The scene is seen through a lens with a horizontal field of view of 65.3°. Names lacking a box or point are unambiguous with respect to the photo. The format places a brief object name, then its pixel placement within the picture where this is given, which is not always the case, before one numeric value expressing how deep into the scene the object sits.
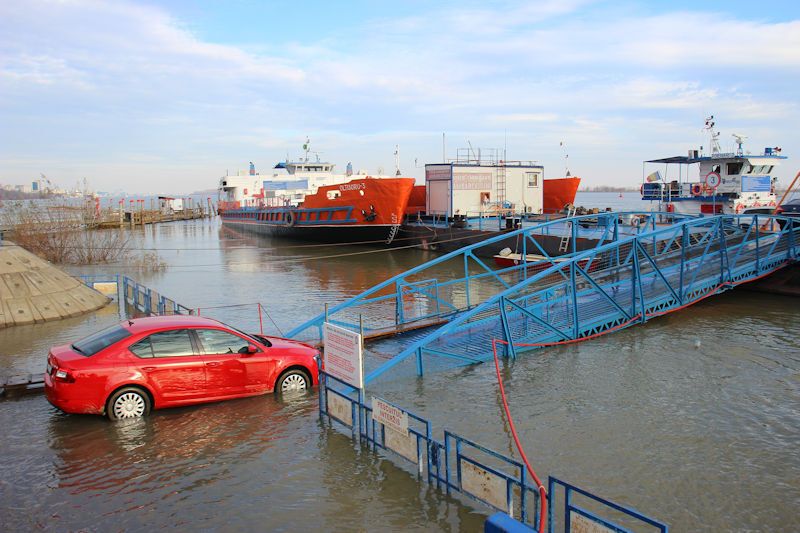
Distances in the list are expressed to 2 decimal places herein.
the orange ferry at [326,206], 38.81
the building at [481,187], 38.50
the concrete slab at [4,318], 15.42
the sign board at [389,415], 6.94
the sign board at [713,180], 33.03
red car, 8.23
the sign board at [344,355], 7.85
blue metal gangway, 12.30
